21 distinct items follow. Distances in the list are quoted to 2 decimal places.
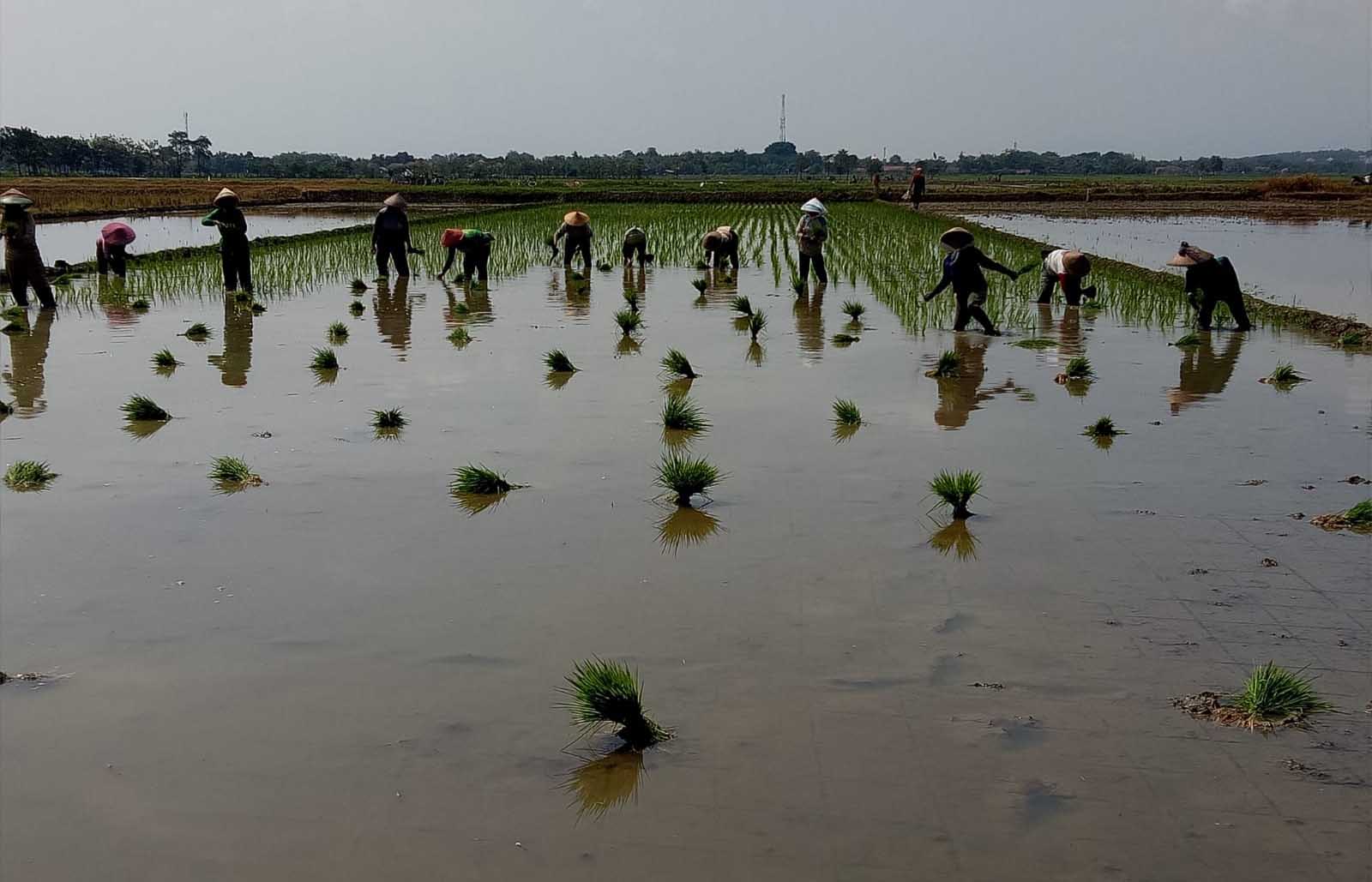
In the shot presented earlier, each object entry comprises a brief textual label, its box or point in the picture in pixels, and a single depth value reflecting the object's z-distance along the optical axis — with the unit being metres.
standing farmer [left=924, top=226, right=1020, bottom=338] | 9.69
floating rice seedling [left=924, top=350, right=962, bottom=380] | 8.03
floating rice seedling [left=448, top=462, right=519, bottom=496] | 5.40
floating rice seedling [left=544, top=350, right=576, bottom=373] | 8.29
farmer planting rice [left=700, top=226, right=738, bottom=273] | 14.98
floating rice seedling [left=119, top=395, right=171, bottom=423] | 6.84
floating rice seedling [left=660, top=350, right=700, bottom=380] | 8.11
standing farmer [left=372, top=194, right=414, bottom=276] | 14.06
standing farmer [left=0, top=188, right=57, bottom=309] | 11.12
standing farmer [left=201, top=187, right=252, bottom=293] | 12.18
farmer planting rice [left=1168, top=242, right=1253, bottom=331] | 9.70
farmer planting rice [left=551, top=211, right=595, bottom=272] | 14.84
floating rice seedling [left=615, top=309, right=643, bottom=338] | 9.98
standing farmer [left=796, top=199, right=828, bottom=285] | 12.71
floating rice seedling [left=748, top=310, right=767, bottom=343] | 9.75
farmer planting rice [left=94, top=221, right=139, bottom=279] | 14.25
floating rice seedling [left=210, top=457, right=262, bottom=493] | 5.57
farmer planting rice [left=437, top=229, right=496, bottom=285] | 13.91
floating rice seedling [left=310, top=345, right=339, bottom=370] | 8.48
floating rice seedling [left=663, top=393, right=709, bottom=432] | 6.50
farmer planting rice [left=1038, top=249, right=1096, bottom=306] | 10.81
